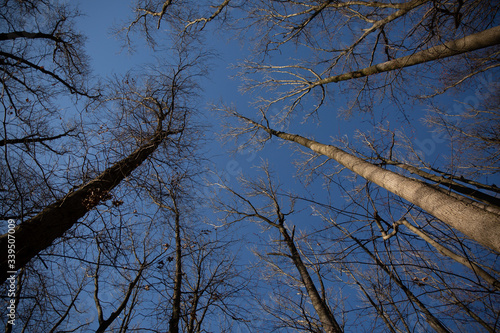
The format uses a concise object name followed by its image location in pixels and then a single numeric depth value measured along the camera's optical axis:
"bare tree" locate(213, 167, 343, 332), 3.74
